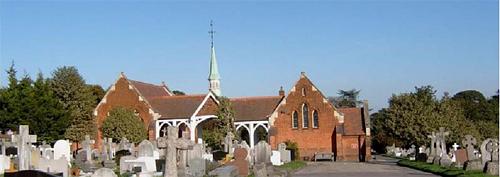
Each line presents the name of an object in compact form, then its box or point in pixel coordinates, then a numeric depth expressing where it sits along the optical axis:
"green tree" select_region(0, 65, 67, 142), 62.72
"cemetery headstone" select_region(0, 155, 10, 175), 32.58
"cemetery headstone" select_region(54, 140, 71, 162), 39.69
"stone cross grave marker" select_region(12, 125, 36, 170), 27.14
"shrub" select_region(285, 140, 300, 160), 63.83
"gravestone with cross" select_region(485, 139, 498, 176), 27.17
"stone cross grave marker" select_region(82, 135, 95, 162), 43.09
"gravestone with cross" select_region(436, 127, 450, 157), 46.16
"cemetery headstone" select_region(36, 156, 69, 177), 27.02
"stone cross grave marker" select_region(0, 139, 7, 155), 40.37
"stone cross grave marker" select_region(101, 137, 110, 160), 46.22
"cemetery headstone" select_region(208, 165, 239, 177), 24.47
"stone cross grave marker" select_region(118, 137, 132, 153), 54.72
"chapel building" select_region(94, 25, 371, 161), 67.56
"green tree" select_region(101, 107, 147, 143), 67.57
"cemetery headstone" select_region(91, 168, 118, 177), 13.35
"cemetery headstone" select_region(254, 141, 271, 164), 32.56
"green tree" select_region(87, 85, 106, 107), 97.56
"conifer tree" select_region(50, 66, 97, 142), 71.69
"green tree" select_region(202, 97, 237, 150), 64.06
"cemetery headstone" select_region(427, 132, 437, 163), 45.79
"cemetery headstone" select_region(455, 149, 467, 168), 39.32
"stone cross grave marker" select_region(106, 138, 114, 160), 48.79
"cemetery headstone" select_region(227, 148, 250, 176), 30.62
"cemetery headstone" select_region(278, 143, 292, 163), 54.22
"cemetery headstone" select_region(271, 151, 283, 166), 47.93
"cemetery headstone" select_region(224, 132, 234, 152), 51.47
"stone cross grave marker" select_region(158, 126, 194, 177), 18.67
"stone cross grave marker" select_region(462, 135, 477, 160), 36.00
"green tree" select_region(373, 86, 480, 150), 54.84
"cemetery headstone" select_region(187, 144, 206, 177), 26.83
